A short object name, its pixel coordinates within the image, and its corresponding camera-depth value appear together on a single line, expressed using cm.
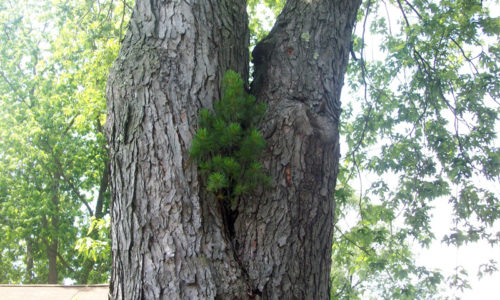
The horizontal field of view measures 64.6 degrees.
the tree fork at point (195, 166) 203
